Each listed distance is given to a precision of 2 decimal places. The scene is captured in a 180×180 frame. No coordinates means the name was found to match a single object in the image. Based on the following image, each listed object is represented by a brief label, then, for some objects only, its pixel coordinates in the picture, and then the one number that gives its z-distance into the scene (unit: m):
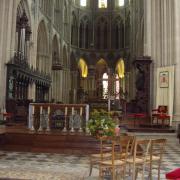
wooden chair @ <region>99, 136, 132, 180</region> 5.36
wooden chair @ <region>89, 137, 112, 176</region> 6.10
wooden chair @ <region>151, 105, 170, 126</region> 14.60
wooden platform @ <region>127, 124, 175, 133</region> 13.55
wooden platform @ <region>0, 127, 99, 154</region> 10.08
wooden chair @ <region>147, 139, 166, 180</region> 5.31
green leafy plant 7.77
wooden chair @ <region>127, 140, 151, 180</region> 5.22
